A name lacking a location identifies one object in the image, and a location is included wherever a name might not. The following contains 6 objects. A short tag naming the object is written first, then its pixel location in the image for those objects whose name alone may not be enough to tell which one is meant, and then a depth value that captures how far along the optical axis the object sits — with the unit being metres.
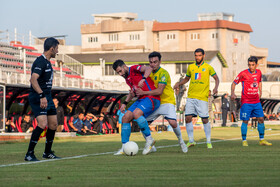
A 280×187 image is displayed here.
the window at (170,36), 113.19
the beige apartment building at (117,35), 114.06
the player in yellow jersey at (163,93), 11.33
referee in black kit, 10.02
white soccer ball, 10.90
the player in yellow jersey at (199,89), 13.20
